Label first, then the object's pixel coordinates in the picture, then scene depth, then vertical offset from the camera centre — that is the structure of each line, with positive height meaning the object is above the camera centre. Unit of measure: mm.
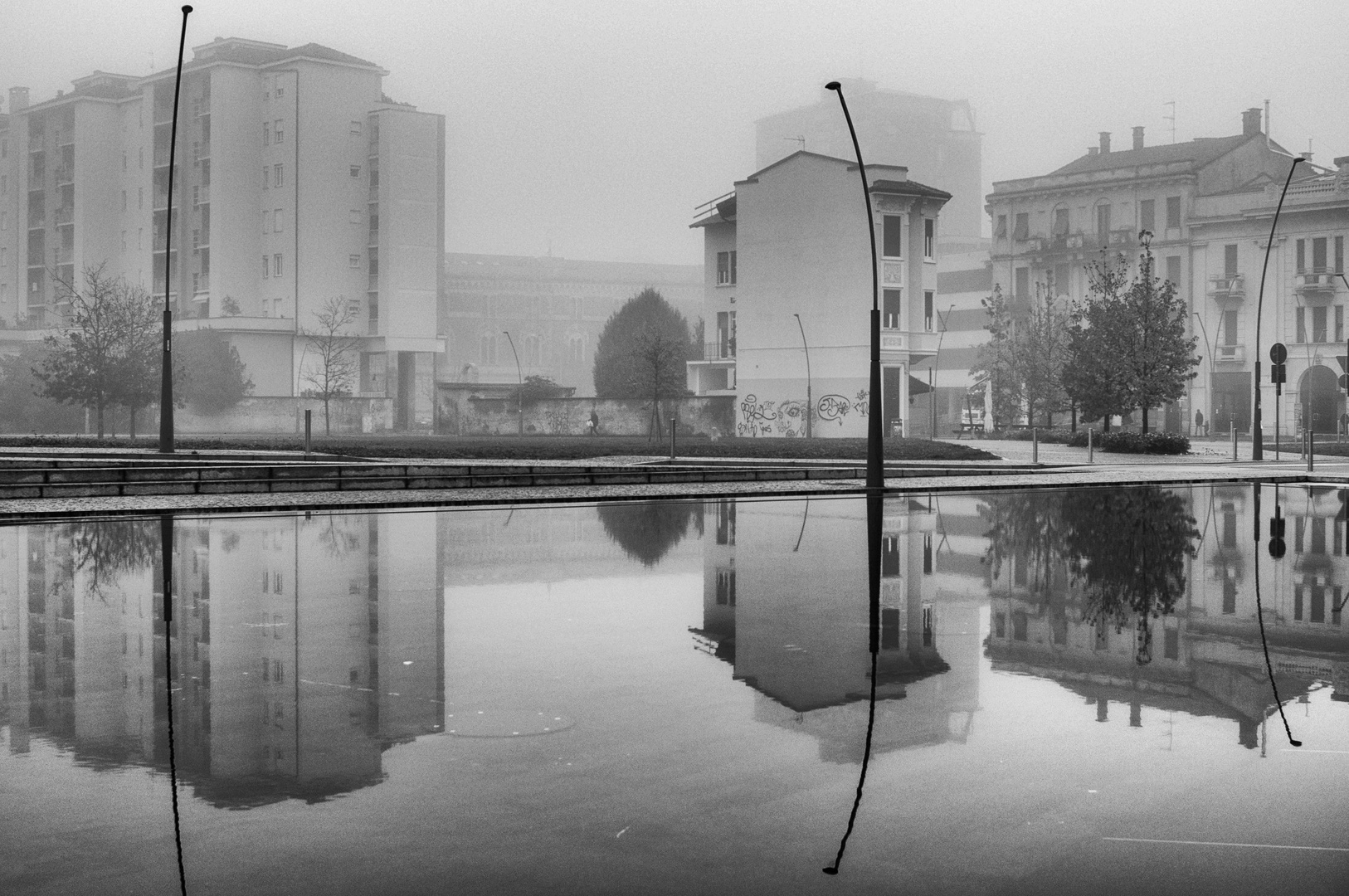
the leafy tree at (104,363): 52031 +2724
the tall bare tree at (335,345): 87125 +5665
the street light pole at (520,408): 71312 +1371
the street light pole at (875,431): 24141 +72
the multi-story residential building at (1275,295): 78875 +7901
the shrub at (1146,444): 46344 -311
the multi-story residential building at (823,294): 61375 +6241
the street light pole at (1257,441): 43594 -226
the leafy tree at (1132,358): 52562 +2837
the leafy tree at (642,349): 66750 +4819
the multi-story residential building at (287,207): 89688 +14731
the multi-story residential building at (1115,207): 87375 +14604
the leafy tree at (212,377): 78688 +3247
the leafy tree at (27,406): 72125 +1594
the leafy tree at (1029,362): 68250 +3662
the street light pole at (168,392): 30500 +926
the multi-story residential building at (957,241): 145125 +21079
